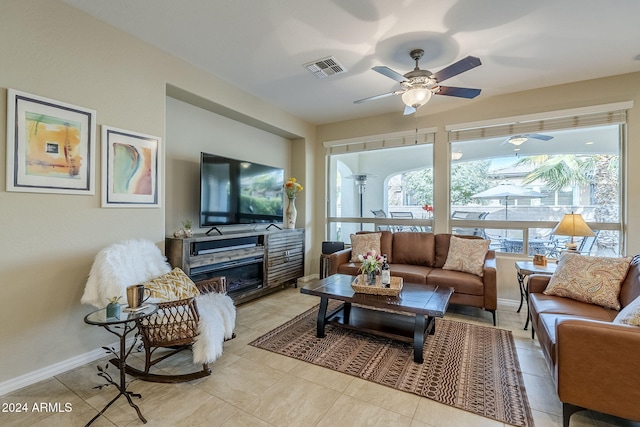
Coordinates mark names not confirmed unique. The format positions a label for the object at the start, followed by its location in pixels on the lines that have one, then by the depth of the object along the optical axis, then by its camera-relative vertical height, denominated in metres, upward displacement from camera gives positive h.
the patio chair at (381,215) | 4.98 -0.01
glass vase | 2.83 -0.65
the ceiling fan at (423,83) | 2.41 +1.23
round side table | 1.68 -0.65
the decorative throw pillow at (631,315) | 1.54 -0.57
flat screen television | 3.42 +0.30
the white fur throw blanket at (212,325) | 2.04 -0.86
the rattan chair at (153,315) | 2.03 -0.73
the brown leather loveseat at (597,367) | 1.42 -0.81
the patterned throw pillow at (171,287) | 2.26 -0.62
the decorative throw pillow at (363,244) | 4.25 -0.45
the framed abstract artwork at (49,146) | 2.01 +0.52
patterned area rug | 1.89 -1.24
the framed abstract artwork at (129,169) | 2.51 +0.43
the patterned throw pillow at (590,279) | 2.29 -0.55
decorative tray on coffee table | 2.64 -0.70
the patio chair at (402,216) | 4.74 -0.03
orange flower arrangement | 4.73 +0.46
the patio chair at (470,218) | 4.17 -0.06
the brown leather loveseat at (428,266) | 3.22 -0.73
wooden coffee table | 2.38 -0.88
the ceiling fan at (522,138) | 3.61 +1.02
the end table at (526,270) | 2.99 -0.59
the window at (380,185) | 4.64 +0.53
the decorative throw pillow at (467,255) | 3.52 -0.53
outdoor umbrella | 3.81 +0.30
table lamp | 2.95 -0.13
